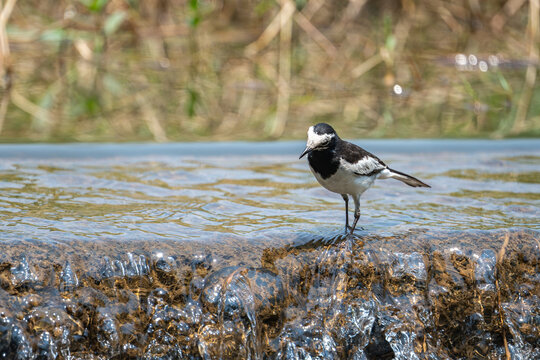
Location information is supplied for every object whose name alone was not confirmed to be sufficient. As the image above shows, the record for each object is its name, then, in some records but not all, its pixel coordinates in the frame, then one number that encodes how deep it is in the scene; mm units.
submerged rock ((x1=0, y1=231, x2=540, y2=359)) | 8641
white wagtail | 9797
